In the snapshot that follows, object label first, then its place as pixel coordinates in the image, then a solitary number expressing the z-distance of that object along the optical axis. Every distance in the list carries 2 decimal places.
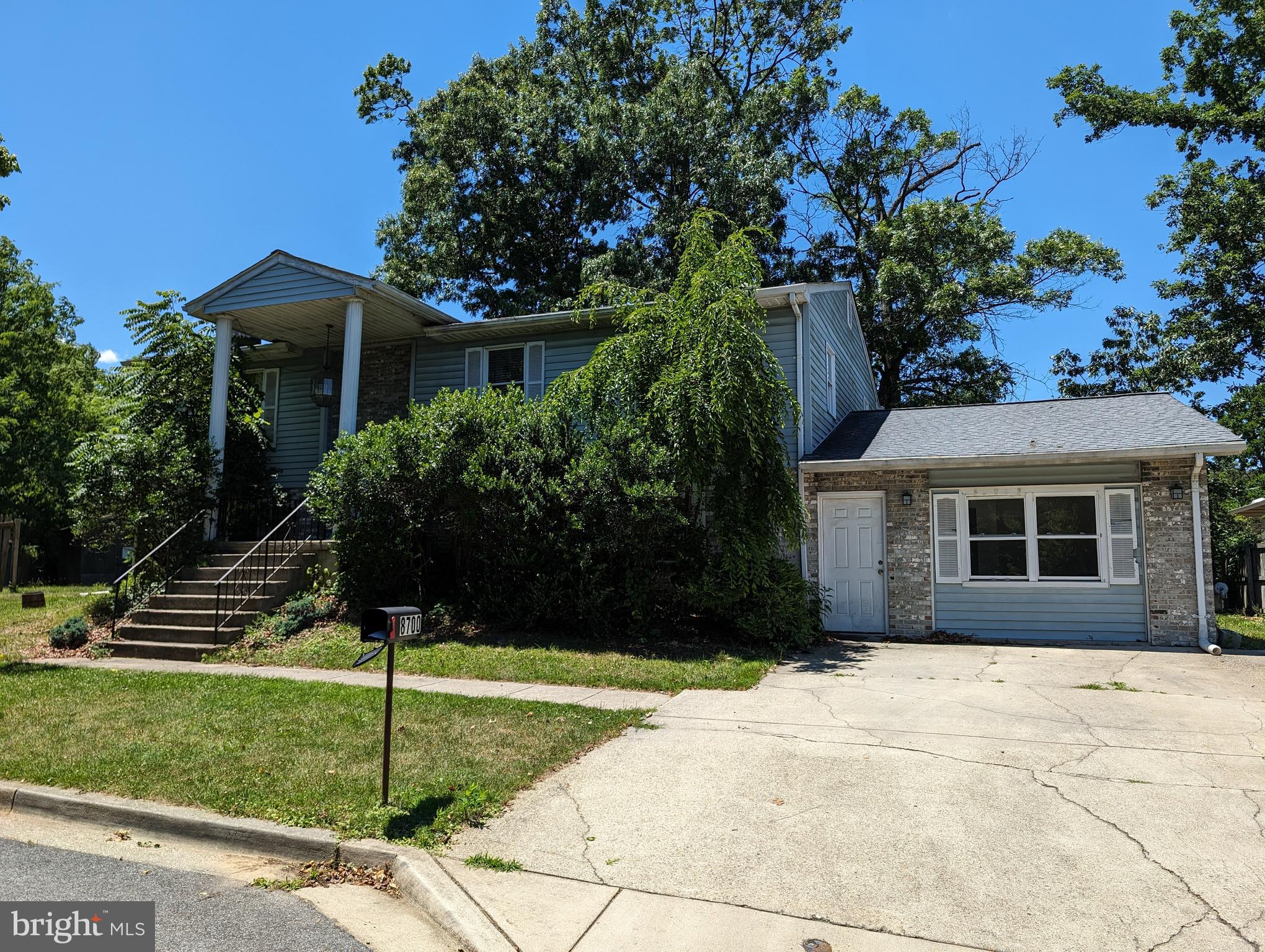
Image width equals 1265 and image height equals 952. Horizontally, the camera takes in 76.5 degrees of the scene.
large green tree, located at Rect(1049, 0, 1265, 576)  23.11
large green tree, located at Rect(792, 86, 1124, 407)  22.89
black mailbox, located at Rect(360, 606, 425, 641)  4.50
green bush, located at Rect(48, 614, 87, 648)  11.18
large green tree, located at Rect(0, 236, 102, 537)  22.36
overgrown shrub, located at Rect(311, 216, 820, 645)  10.59
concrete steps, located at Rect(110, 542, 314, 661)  10.84
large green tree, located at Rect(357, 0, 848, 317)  23.45
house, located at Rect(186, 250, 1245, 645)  11.62
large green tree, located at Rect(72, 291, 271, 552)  12.95
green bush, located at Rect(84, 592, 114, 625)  12.39
